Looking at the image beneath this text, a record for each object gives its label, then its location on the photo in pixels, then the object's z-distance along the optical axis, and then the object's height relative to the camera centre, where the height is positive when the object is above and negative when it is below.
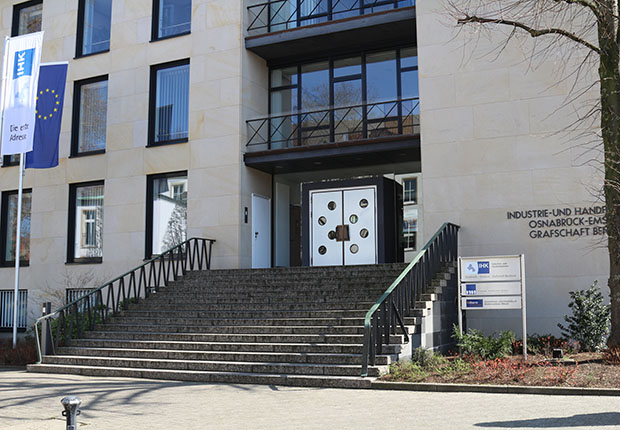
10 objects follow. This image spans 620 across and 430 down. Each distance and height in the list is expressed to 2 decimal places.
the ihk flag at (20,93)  17.55 +5.18
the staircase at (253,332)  11.06 -0.72
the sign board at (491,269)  11.94 +0.42
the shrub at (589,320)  12.55 -0.52
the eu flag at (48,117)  18.77 +4.84
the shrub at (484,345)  11.54 -0.88
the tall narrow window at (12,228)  21.86 +2.17
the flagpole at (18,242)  16.83 +1.34
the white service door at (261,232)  19.09 +1.74
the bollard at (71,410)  5.25 -0.88
